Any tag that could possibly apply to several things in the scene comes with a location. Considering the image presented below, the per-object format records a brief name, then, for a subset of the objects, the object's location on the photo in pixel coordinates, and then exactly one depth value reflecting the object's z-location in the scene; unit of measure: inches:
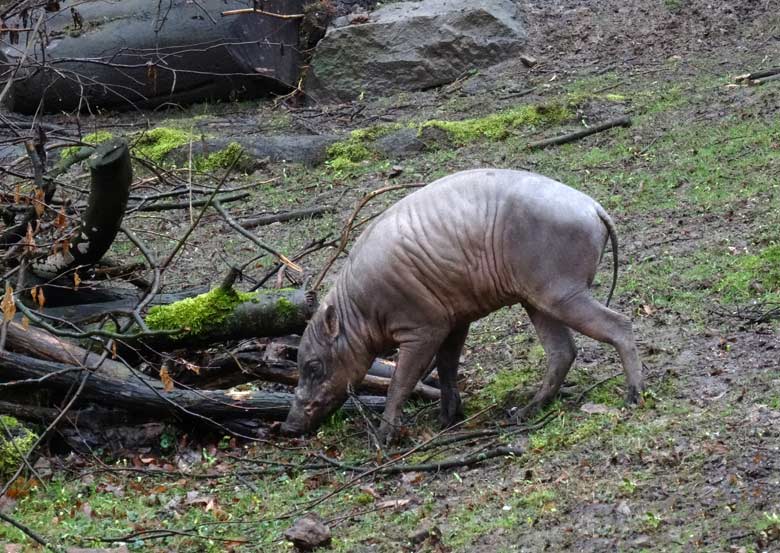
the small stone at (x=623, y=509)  363.9
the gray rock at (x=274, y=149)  976.9
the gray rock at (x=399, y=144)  960.9
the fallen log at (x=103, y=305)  577.3
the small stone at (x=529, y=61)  1103.0
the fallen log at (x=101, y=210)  498.3
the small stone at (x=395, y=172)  909.6
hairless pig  480.7
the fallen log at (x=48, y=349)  531.8
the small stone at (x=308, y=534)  396.2
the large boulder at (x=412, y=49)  1126.4
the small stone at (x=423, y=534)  384.2
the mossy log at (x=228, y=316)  561.6
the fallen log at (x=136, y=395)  510.0
